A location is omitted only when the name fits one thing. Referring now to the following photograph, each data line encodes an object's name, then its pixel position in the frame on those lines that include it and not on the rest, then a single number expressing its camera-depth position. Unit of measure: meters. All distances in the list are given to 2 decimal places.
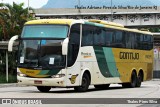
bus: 20.61
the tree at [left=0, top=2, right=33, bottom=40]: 48.34
